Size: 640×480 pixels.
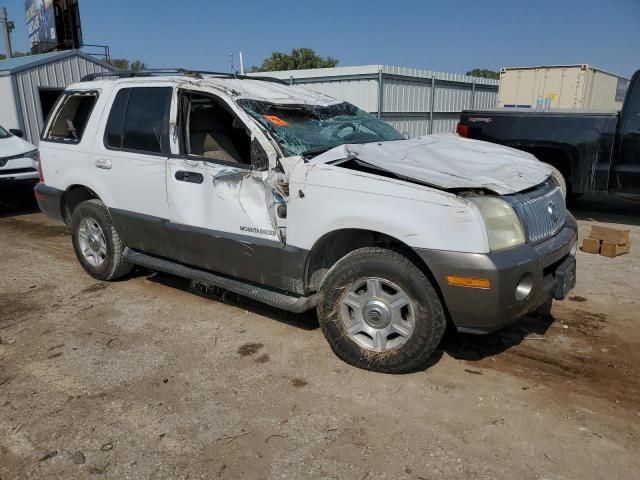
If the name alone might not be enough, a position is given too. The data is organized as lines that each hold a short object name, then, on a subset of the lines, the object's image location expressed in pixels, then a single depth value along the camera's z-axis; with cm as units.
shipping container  1423
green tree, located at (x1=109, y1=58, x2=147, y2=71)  4894
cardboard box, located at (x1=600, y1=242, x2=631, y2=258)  592
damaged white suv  305
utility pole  3079
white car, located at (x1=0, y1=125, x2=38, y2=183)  845
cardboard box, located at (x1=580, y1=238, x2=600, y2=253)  607
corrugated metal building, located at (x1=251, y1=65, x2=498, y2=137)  1272
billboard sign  2293
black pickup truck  698
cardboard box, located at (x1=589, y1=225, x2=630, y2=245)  601
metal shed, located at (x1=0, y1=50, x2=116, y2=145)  1295
